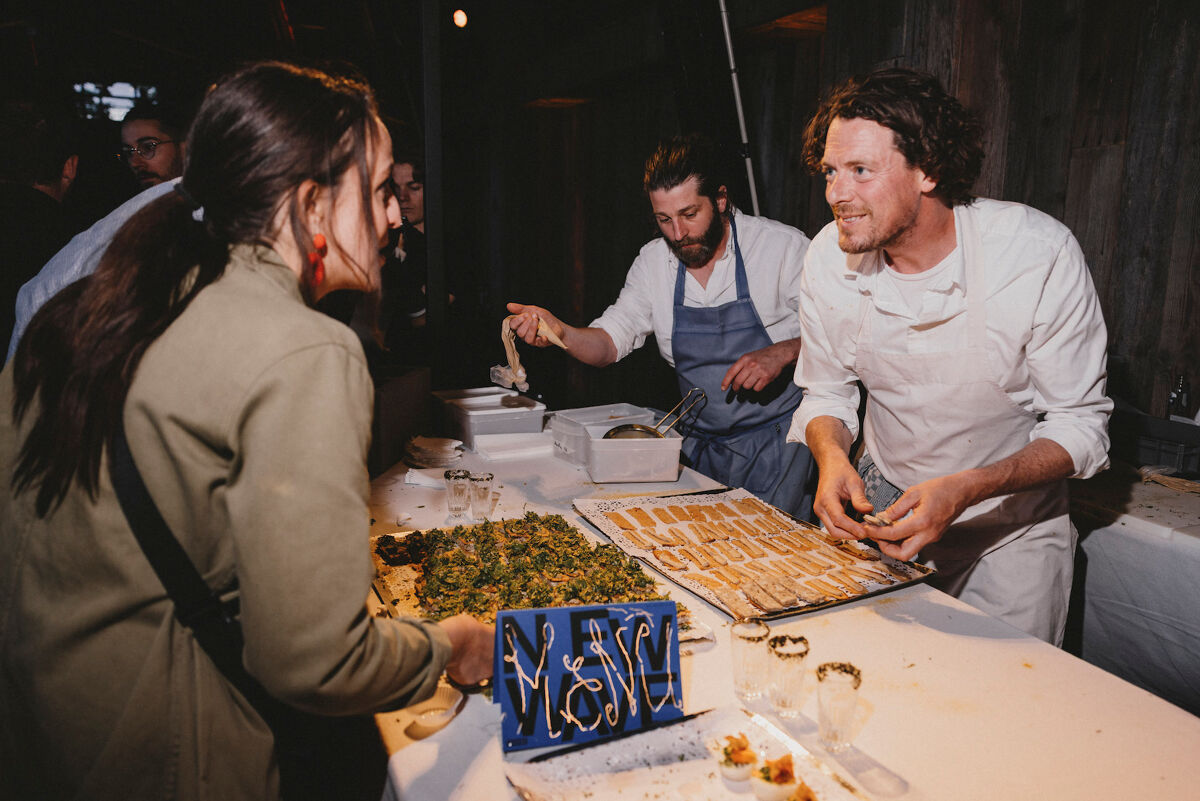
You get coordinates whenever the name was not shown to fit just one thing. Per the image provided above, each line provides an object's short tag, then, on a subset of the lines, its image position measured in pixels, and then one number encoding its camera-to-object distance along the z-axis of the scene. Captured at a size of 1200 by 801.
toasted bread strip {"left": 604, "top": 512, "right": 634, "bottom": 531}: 2.14
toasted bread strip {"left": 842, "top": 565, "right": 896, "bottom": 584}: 1.78
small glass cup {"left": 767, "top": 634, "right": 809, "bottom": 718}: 1.25
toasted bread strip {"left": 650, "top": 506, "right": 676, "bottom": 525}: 2.20
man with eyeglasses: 3.19
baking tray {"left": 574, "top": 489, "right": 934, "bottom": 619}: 1.69
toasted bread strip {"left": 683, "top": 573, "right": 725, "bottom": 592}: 1.75
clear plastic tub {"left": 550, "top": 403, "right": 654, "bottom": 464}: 2.85
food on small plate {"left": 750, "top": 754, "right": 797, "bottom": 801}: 1.03
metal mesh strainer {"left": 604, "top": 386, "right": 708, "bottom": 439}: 2.63
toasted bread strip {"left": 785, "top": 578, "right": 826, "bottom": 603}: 1.67
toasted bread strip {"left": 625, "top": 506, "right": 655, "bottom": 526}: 2.18
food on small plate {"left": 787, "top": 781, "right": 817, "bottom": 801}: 1.03
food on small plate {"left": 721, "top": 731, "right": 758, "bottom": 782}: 1.08
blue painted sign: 1.22
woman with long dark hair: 0.87
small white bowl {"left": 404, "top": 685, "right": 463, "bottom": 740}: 1.24
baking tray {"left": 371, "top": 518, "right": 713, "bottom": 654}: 1.53
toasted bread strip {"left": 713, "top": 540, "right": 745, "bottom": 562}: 1.93
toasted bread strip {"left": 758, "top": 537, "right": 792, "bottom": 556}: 1.96
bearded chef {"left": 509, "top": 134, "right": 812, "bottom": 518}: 3.10
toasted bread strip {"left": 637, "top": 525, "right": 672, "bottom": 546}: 2.04
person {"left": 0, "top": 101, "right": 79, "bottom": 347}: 2.73
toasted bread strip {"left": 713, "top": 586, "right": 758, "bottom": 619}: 1.60
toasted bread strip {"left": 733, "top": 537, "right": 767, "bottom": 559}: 1.95
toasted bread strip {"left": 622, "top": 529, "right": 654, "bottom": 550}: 2.00
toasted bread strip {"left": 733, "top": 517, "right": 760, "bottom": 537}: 2.10
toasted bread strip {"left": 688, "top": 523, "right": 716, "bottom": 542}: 2.07
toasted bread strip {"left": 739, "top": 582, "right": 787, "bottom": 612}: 1.62
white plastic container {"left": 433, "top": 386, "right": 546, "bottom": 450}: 3.11
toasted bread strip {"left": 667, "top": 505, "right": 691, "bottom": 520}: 2.23
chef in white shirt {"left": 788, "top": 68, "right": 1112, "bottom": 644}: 1.93
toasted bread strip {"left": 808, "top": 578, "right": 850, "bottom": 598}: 1.70
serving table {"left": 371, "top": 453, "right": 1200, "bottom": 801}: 1.12
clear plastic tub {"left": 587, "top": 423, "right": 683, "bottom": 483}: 2.59
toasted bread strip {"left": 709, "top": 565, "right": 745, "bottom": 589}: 1.78
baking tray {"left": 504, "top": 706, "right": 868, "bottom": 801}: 1.07
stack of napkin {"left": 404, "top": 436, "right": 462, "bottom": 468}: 2.89
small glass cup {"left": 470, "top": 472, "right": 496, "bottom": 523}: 2.21
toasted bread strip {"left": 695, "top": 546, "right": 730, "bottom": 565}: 1.91
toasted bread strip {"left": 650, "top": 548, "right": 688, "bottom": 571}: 1.88
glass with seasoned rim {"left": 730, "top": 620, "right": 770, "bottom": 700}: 1.30
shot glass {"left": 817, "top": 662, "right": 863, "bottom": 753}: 1.15
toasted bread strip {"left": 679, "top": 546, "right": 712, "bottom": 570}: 1.89
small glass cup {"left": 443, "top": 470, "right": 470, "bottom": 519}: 2.22
